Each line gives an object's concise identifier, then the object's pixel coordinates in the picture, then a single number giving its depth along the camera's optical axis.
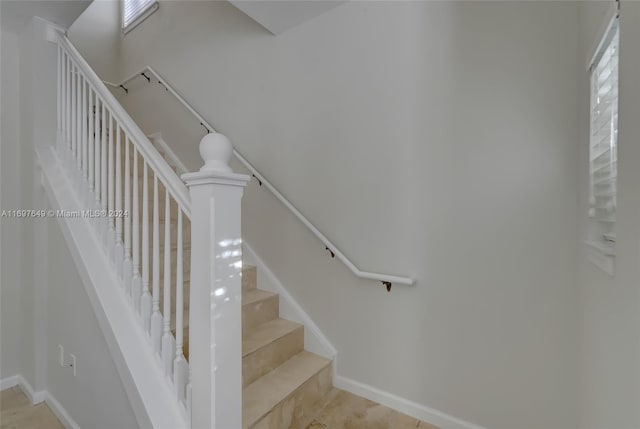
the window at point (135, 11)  3.38
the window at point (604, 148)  0.94
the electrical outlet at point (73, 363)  1.66
